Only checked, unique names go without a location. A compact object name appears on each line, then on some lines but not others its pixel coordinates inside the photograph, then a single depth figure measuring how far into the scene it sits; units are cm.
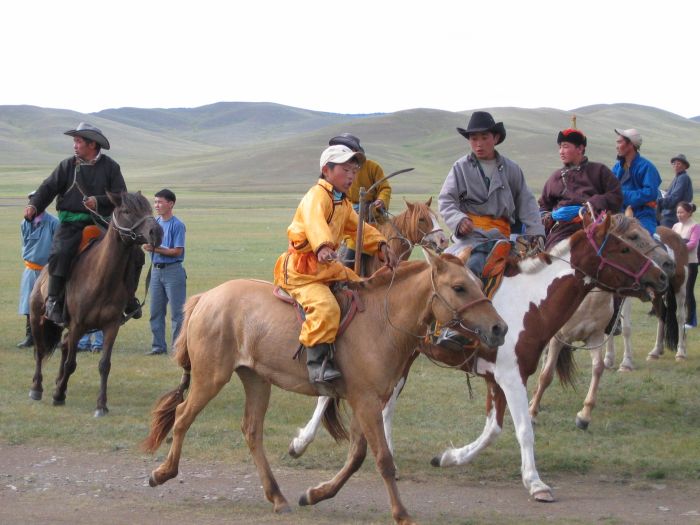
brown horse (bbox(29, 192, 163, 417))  1033
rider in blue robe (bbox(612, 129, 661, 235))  1131
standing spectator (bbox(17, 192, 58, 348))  1370
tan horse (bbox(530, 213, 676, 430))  955
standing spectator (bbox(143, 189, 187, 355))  1309
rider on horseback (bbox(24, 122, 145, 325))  1067
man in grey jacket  836
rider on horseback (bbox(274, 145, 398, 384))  661
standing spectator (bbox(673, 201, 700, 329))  1477
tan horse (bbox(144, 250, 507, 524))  634
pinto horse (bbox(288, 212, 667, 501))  774
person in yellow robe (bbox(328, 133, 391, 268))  978
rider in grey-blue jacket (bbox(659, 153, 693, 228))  1642
